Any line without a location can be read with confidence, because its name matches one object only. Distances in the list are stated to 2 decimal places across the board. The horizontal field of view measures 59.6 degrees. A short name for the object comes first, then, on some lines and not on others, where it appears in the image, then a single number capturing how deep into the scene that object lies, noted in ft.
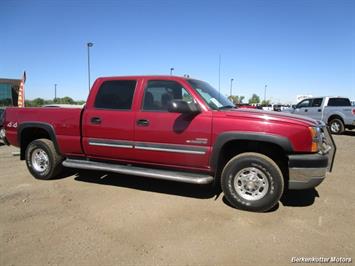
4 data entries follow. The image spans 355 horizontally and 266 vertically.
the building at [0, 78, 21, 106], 180.04
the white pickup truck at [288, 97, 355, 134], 46.29
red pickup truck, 13.56
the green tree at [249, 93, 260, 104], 312.17
